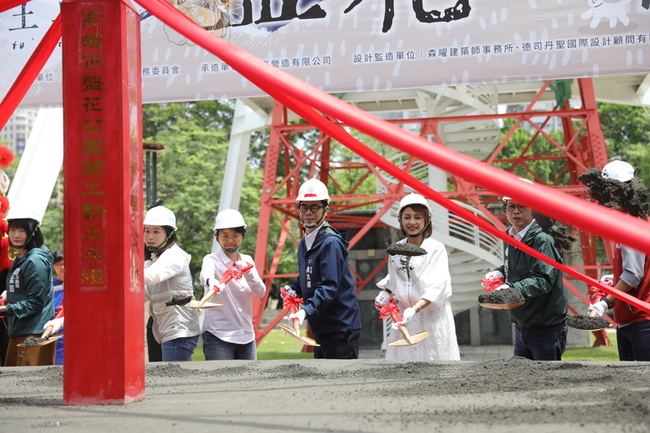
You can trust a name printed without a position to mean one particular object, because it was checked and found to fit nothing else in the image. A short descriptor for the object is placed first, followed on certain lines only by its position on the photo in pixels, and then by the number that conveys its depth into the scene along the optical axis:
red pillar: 3.32
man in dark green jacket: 4.76
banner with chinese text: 5.99
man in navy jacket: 5.07
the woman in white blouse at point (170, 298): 5.37
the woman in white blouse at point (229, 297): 5.54
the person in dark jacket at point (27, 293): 5.68
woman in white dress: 5.05
